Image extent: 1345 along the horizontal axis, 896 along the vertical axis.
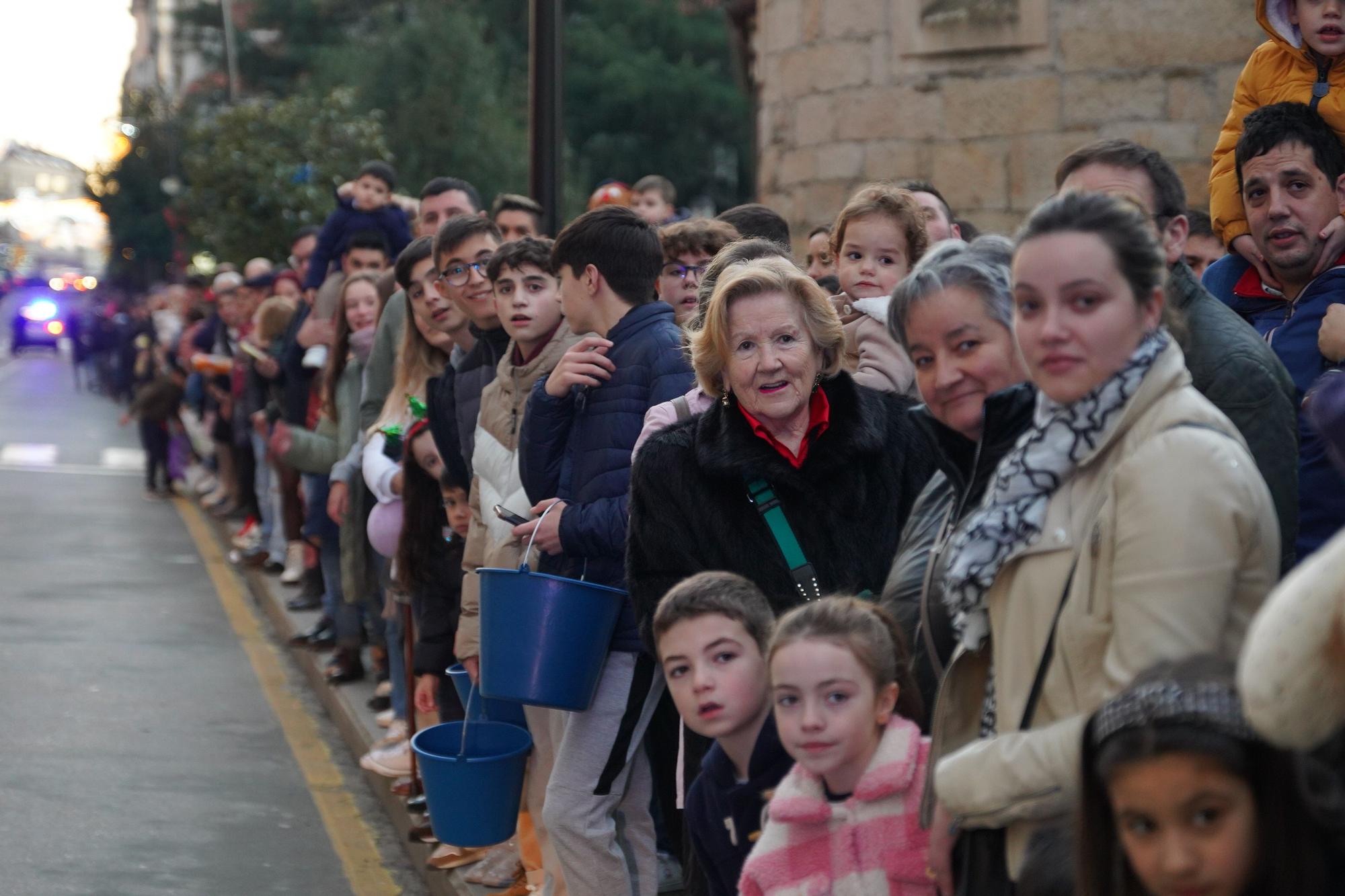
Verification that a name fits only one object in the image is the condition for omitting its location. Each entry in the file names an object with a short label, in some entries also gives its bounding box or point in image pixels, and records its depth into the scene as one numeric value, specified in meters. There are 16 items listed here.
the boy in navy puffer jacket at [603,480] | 4.71
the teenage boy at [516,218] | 8.08
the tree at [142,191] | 44.91
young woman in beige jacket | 2.50
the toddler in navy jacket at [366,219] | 11.00
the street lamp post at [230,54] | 32.97
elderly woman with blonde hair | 3.87
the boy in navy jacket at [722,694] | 3.56
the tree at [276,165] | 18.23
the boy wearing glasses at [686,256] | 5.72
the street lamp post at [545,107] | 8.36
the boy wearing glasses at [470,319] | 6.04
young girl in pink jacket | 3.12
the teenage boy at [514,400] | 5.36
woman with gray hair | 3.12
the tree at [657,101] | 34.50
